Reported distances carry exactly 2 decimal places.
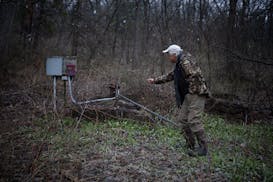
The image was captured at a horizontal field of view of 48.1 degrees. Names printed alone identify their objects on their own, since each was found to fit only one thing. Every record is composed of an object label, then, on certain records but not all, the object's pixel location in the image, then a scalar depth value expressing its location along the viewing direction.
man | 5.90
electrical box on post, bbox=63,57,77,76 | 8.15
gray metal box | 8.05
